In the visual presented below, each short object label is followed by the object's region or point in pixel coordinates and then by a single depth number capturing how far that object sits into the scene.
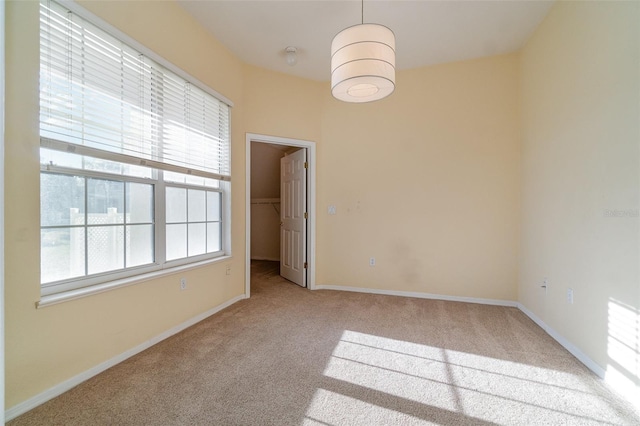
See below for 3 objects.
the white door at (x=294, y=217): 4.23
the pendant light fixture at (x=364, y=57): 1.75
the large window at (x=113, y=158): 1.77
